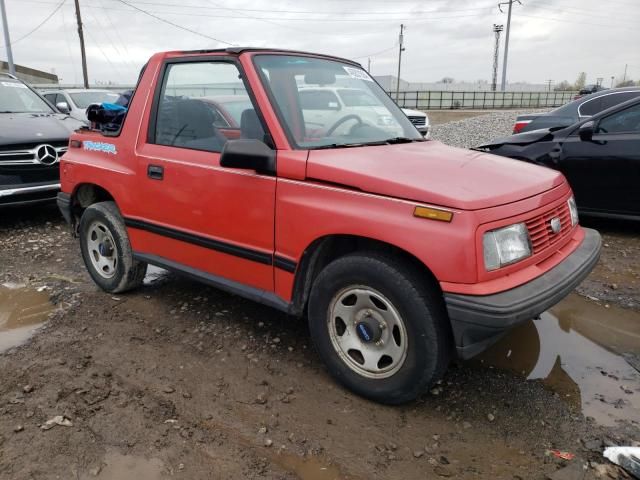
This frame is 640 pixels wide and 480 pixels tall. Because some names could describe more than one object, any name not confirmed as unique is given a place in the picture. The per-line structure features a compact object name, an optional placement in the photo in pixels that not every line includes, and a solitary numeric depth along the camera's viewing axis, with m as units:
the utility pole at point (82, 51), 27.38
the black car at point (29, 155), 5.92
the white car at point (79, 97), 11.72
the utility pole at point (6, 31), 21.45
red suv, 2.41
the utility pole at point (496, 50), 48.63
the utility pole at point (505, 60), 38.28
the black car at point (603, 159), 5.47
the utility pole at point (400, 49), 51.75
